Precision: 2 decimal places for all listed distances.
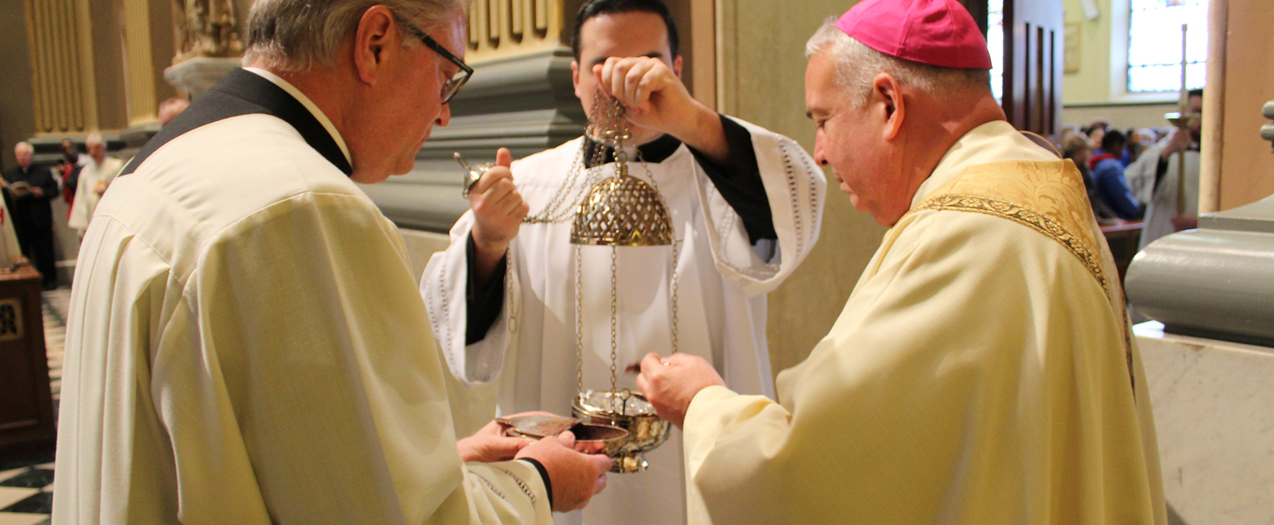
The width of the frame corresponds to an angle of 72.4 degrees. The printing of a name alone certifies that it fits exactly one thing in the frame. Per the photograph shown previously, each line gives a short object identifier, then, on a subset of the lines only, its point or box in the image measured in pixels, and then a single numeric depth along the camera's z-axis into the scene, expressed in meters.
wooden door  4.69
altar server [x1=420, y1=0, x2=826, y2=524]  2.04
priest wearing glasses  0.97
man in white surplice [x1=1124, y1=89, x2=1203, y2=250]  5.41
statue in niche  6.14
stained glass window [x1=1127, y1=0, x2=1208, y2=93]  16.19
